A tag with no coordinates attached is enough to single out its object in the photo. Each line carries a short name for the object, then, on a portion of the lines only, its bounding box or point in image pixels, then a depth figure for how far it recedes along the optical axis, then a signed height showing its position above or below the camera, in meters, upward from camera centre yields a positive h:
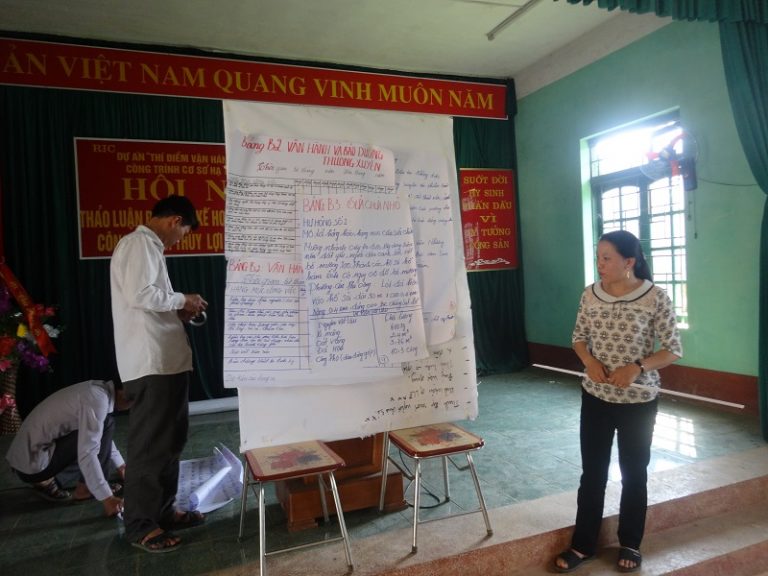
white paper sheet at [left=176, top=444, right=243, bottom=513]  2.64 -1.08
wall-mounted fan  4.05 +0.82
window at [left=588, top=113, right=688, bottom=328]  4.32 +0.59
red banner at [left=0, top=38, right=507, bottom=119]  4.16 +1.75
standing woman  1.97 -0.42
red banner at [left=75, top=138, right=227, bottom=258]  4.42 +0.83
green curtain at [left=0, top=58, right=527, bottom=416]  4.28 +0.53
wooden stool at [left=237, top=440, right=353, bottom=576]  1.86 -0.66
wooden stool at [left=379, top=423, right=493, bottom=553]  2.05 -0.66
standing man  2.19 -0.36
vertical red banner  5.87 +0.57
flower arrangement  3.67 -0.32
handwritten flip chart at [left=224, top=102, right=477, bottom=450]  2.01 +0.01
